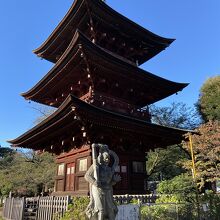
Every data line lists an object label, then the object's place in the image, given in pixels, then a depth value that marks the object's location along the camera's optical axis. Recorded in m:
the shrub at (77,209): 8.00
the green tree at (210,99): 23.50
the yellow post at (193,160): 14.00
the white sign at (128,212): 8.83
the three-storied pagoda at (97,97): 11.92
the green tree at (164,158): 25.33
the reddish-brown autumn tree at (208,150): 13.06
